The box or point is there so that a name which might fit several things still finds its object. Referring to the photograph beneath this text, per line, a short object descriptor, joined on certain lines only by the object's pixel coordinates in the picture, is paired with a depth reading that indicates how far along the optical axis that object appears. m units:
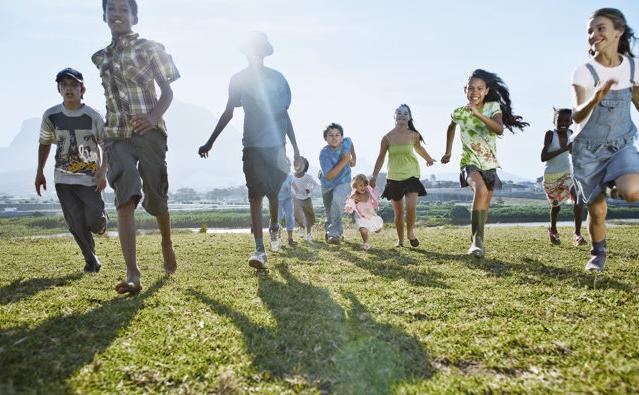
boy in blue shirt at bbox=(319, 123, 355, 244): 8.44
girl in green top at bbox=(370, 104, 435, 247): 8.06
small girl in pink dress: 8.45
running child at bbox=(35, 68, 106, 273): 5.39
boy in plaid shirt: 4.17
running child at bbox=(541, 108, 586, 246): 8.19
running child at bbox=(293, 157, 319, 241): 10.52
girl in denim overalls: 4.38
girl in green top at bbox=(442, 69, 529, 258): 6.18
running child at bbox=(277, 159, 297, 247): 9.67
